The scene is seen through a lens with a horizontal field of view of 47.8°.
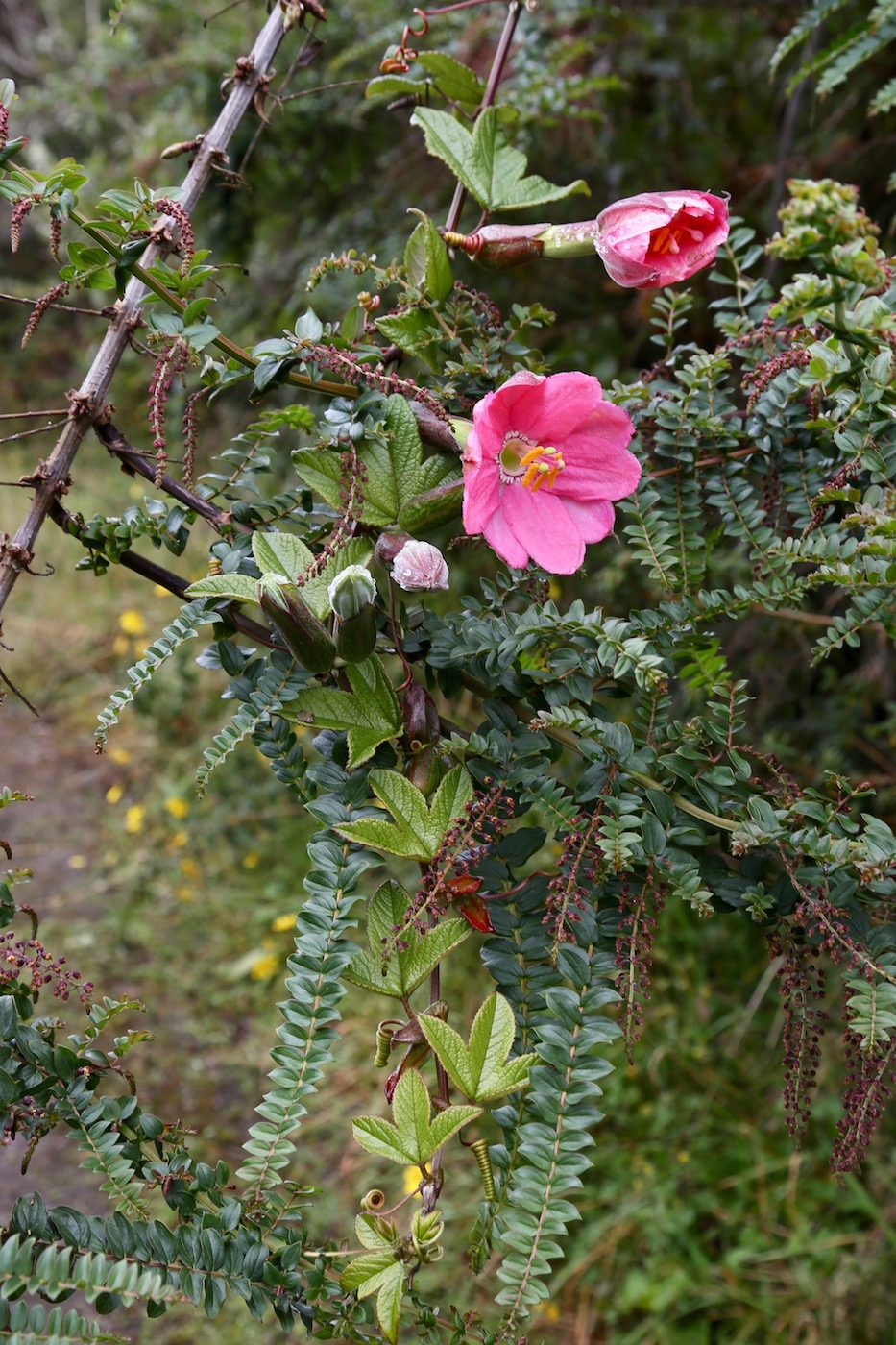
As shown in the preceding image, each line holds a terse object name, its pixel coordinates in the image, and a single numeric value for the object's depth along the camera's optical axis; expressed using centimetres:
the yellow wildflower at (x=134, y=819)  250
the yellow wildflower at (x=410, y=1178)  164
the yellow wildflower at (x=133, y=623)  295
